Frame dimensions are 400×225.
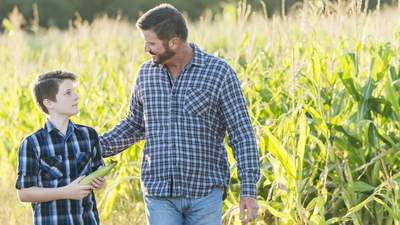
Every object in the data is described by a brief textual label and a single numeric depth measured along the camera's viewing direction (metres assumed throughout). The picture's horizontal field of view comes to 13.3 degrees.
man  7.15
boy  7.06
